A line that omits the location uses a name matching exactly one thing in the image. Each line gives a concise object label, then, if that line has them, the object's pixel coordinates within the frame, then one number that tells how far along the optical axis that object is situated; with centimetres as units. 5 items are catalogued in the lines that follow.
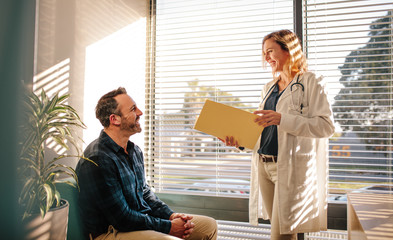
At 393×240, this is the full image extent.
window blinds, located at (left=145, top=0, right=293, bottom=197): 254
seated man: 151
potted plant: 121
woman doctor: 167
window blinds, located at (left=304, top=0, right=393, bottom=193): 223
